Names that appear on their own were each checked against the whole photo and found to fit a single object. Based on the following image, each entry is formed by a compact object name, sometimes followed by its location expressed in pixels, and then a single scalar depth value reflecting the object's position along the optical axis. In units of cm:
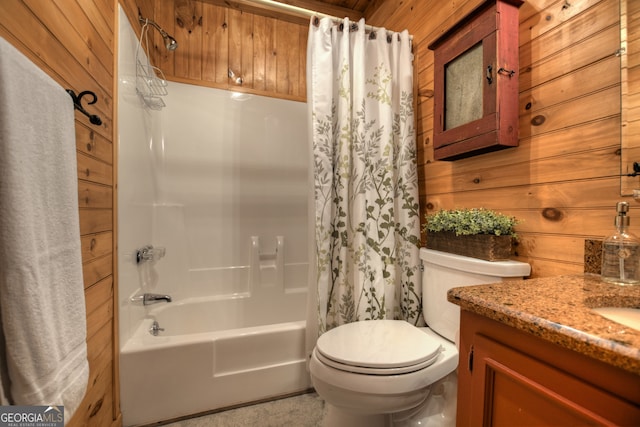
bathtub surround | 135
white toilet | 94
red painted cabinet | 103
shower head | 159
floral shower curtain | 140
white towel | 53
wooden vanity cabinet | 40
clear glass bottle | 73
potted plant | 104
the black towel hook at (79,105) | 78
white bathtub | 130
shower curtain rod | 141
